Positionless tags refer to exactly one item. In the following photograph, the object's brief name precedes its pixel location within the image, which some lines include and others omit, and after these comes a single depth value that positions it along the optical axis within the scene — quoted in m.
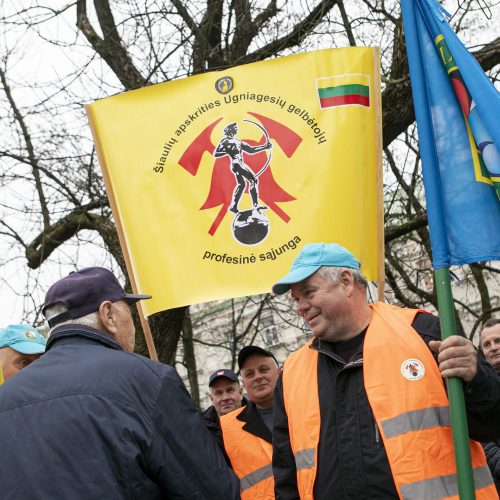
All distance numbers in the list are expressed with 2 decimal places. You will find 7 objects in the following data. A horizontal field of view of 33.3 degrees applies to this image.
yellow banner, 4.32
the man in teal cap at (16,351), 4.28
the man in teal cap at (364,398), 2.75
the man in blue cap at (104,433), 2.20
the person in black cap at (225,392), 5.25
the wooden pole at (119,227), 4.29
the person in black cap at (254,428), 4.39
